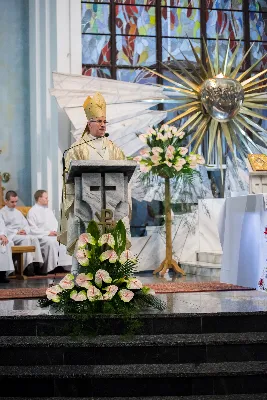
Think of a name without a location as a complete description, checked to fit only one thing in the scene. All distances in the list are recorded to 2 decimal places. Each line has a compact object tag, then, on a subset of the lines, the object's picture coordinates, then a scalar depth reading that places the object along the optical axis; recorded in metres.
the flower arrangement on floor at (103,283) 7.37
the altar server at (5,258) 13.50
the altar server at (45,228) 15.31
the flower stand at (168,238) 13.53
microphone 8.46
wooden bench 14.25
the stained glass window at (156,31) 17.11
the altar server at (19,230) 15.09
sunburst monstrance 14.55
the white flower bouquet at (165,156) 13.24
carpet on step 9.70
